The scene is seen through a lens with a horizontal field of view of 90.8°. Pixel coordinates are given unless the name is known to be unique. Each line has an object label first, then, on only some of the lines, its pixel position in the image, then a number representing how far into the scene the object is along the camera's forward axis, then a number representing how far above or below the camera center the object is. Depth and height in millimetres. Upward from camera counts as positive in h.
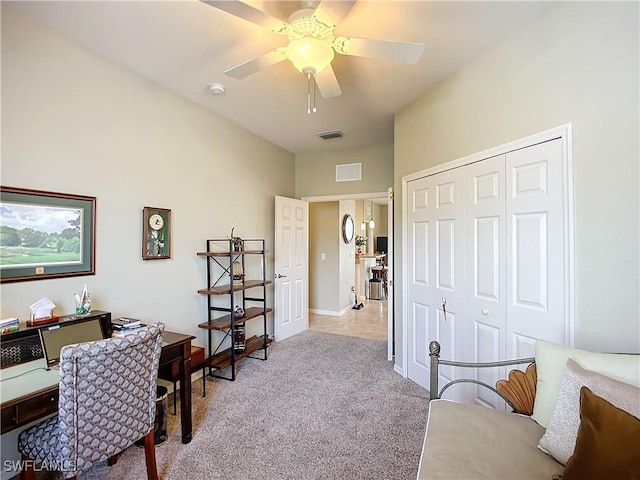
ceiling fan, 1531 +1105
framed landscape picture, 1868 +50
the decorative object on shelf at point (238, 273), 3512 -373
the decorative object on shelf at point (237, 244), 3566 -27
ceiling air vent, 4101 +1424
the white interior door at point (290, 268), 4512 -396
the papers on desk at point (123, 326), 2178 -597
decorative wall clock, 2721 +78
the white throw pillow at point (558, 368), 1261 -540
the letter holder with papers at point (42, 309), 1900 -408
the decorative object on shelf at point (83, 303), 2123 -417
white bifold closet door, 1916 -156
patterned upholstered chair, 1422 -795
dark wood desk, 1329 -697
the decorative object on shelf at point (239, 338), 3455 -1062
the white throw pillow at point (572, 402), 1150 -624
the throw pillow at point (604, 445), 977 -664
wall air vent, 4762 +1060
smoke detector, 2849 +1412
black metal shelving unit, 3232 -760
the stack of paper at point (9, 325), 1698 -454
